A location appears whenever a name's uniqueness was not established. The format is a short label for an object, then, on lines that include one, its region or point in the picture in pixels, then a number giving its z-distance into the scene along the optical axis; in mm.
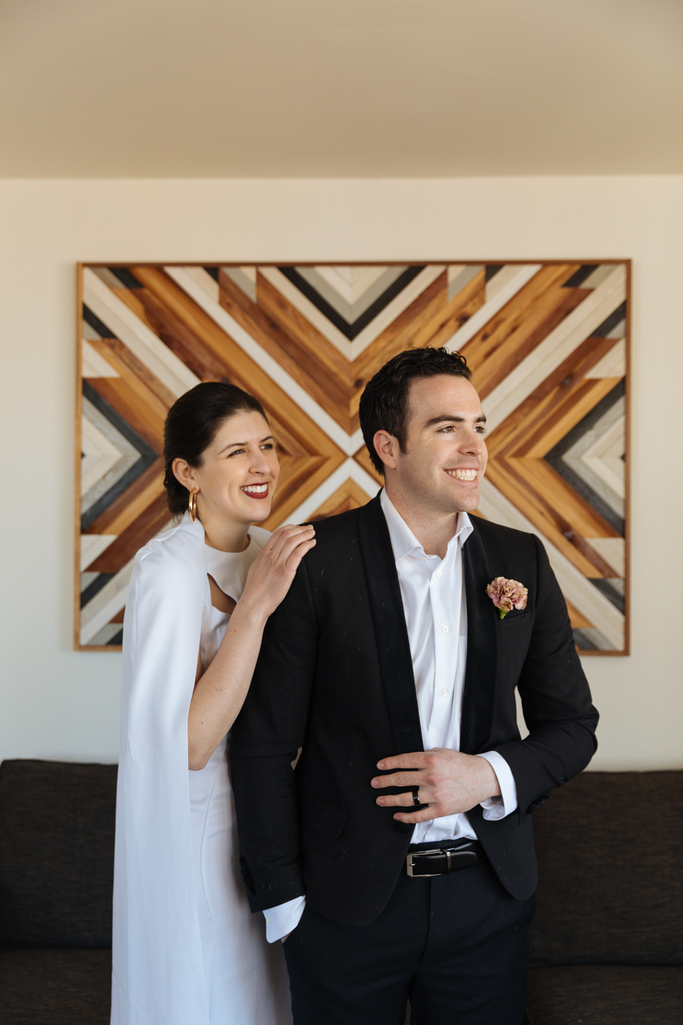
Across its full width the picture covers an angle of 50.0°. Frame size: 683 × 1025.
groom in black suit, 1495
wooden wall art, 2680
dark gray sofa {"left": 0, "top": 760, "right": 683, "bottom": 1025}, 2230
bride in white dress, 1552
